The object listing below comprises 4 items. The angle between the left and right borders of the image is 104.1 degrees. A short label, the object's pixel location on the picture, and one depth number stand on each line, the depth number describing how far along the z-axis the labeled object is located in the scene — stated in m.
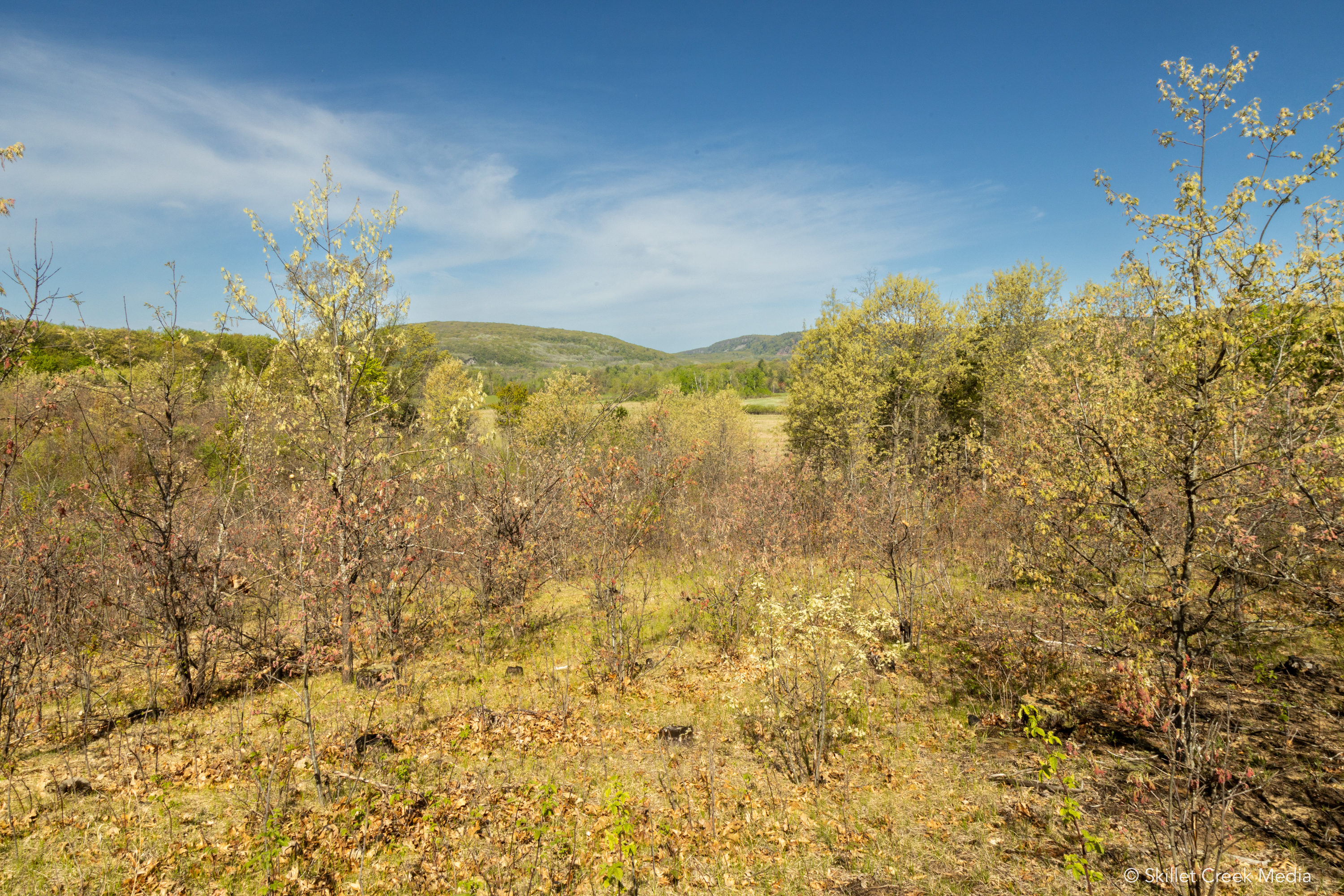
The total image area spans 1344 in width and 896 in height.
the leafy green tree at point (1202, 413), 5.46
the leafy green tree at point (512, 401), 34.22
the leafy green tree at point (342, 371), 8.52
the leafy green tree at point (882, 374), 24.23
